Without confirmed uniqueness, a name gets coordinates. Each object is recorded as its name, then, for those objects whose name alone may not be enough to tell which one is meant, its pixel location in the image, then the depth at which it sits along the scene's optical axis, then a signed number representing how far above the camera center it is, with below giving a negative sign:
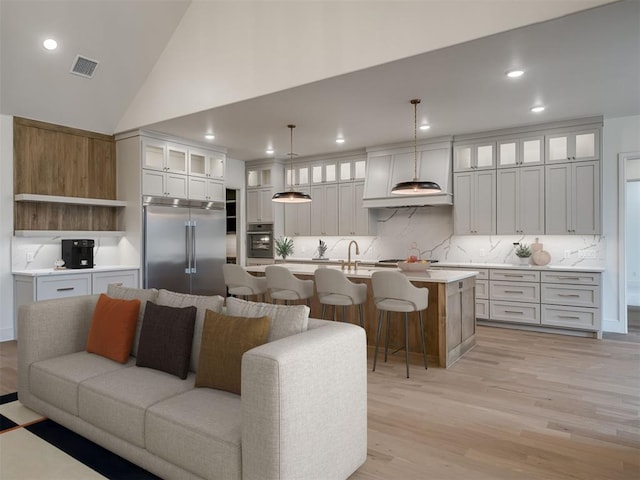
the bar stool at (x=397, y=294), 3.74 -0.52
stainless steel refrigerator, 6.04 -0.11
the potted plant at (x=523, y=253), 5.90 -0.24
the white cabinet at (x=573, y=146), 5.34 +1.18
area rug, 2.16 -1.22
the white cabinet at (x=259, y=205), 7.97 +0.63
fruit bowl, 4.36 -0.31
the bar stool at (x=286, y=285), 4.43 -0.51
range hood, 6.26 +1.02
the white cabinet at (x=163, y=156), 5.99 +1.23
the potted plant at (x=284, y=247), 7.83 -0.18
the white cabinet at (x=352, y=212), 7.22 +0.44
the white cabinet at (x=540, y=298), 5.16 -0.82
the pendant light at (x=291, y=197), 5.29 +0.51
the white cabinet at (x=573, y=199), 5.33 +0.48
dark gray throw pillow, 2.53 -0.64
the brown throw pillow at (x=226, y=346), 2.18 -0.58
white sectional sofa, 1.71 -0.84
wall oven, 7.98 -0.05
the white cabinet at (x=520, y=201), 5.70 +0.49
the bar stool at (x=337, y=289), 4.09 -0.52
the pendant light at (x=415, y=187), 4.47 +0.53
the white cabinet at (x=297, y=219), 7.86 +0.35
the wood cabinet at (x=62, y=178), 5.22 +0.83
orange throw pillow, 2.82 -0.63
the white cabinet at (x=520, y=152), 5.73 +1.18
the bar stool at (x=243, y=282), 4.80 -0.52
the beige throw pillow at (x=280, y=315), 2.22 -0.44
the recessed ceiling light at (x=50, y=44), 4.54 +2.14
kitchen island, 4.01 -0.85
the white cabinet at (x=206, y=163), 6.70 +1.24
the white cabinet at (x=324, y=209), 7.54 +0.52
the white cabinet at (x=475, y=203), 6.04 +0.49
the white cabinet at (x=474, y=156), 6.07 +1.19
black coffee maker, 5.39 -0.19
